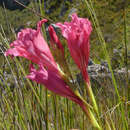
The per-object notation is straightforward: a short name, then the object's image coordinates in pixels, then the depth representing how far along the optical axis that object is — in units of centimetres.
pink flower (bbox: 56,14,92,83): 42
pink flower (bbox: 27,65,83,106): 42
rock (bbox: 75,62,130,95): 204
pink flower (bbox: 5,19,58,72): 41
